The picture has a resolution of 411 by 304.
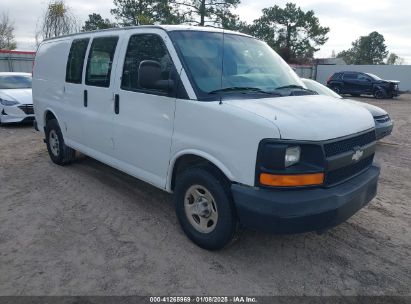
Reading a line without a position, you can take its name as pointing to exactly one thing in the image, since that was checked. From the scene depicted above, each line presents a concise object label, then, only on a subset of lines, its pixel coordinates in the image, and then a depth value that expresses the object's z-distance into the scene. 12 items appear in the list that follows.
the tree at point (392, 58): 69.06
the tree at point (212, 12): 32.12
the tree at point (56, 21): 22.16
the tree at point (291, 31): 43.06
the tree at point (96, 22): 32.72
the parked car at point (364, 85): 23.55
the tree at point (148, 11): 30.98
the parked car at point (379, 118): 7.82
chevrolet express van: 2.96
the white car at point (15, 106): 9.98
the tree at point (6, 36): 36.66
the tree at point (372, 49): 65.31
